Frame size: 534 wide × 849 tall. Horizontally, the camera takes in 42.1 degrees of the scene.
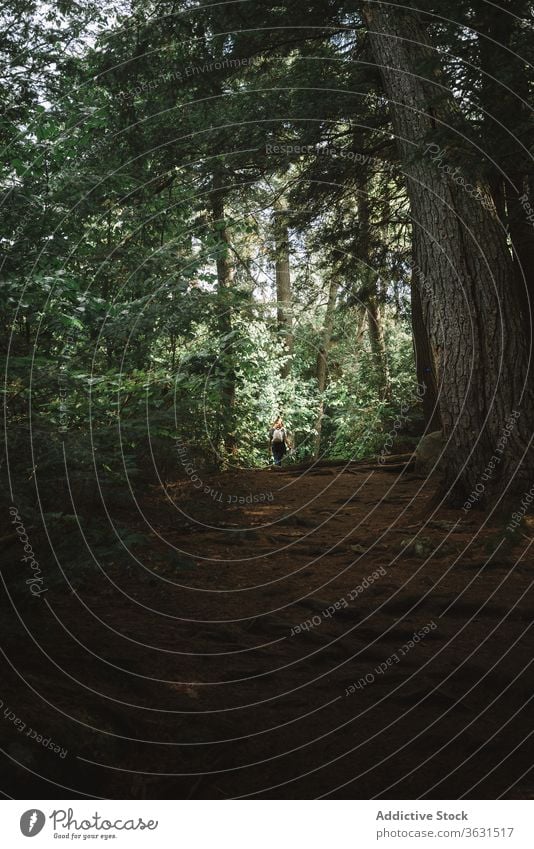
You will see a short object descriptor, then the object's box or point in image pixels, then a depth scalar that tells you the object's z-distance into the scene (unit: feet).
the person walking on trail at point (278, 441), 62.75
